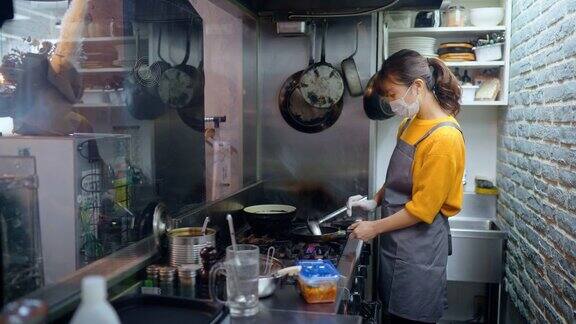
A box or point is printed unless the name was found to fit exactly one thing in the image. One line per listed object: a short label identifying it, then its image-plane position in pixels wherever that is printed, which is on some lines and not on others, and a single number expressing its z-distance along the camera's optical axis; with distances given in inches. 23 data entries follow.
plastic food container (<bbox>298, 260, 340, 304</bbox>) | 53.4
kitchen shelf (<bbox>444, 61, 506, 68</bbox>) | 105.4
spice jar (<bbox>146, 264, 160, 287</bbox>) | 57.4
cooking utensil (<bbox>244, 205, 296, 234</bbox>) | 80.8
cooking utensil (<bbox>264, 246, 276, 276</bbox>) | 61.0
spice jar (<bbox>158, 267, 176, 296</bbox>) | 56.6
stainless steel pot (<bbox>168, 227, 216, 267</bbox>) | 60.4
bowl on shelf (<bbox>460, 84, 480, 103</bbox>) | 108.7
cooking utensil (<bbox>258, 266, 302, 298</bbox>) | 54.4
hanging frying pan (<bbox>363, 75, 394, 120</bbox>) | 101.2
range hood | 85.7
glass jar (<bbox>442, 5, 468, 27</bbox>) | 108.2
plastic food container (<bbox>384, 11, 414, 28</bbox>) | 108.9
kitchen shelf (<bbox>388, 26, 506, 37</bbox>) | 105.8
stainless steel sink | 104.3
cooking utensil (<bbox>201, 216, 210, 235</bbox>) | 63.8
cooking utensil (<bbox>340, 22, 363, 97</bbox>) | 105.3
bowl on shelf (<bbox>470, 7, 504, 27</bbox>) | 105.7
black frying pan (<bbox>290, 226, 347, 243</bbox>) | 79.6
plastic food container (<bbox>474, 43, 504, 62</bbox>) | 105.9
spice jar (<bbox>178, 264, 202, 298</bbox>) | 57.2
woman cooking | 70.7
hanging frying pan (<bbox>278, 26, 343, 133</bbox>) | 107.3
